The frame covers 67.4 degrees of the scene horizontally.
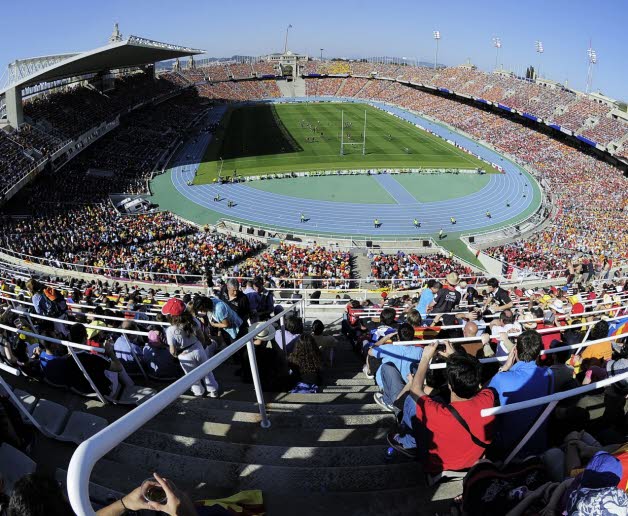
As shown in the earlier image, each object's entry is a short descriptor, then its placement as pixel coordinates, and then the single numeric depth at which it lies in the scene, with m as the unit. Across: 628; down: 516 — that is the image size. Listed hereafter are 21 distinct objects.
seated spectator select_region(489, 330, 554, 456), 3.70
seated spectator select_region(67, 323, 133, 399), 4.72
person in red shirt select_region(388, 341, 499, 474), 3.46
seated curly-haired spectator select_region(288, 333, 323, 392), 5.41
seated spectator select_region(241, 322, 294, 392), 5.28
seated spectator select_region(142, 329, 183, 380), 5.59
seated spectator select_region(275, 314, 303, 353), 5.86
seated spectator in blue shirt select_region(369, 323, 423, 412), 4.60
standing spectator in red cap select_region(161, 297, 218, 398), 5.12
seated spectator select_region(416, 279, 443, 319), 8.91
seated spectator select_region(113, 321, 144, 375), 5.64
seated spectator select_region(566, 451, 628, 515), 2.30
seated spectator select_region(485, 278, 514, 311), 10.26
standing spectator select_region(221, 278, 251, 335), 7.50
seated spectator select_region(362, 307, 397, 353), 6.71
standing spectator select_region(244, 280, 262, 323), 7.93
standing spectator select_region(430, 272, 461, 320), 8.77
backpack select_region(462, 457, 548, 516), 2.91
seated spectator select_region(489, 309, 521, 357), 5.27
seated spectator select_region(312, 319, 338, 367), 6.34
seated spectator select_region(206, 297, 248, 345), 6.49
